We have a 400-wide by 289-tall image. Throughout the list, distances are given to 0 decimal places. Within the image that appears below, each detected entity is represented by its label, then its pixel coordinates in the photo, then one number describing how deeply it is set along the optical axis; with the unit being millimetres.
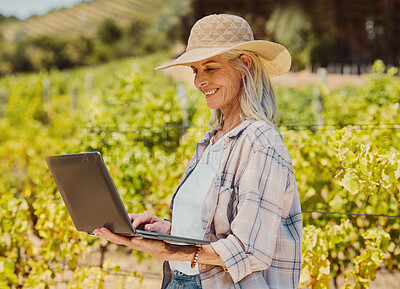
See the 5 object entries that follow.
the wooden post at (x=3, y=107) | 15108
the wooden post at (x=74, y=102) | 13687
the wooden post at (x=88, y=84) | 17745
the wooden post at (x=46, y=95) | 16078
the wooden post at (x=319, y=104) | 8375
